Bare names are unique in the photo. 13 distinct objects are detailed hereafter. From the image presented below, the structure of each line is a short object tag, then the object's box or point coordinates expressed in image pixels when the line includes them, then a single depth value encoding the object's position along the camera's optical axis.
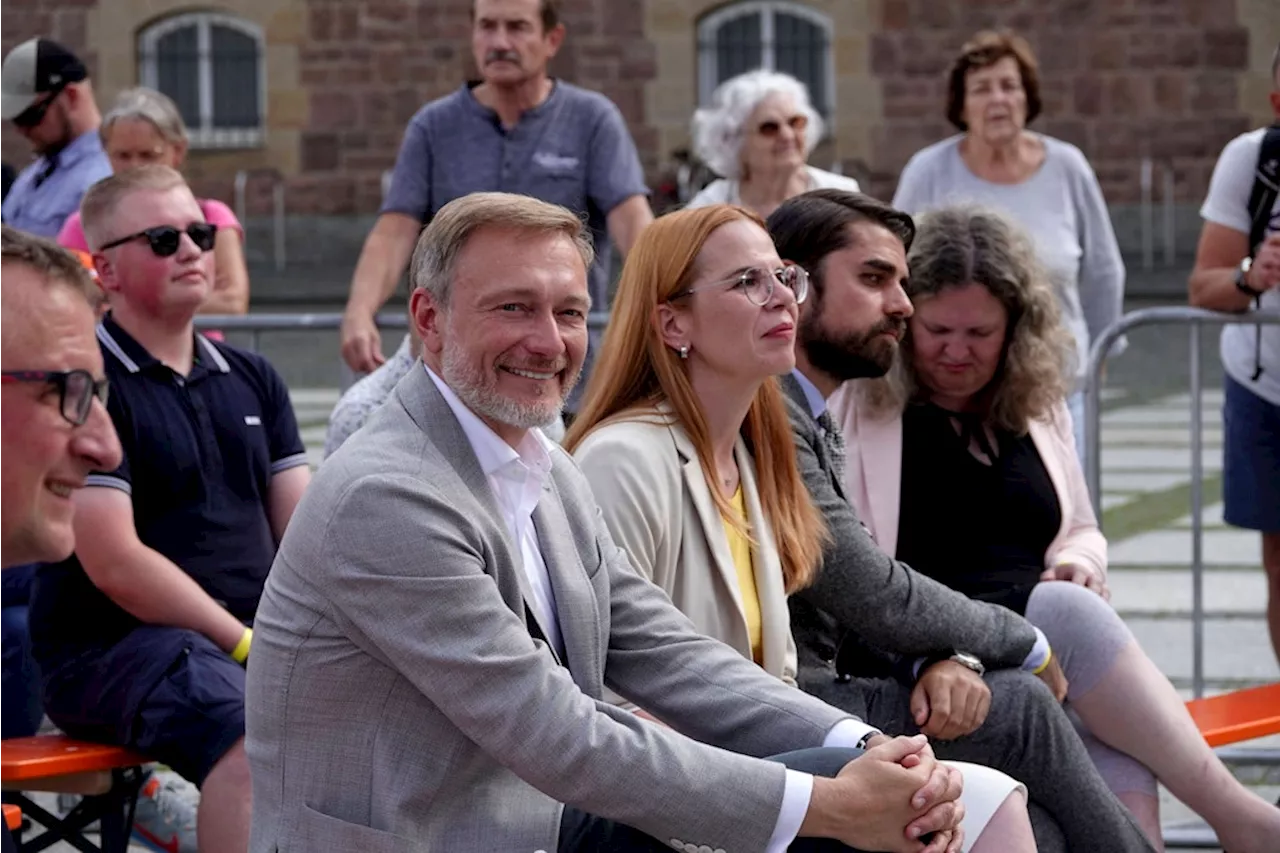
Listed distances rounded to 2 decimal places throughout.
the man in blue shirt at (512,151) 10.58
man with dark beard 6.67
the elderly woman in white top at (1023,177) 11.04
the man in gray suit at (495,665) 4.92
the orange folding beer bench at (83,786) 6.94
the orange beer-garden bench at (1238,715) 7.66
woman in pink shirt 10.72
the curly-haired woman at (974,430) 7.91
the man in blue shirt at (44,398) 4.35
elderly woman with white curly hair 11.22
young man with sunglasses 6.93
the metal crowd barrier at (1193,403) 9.64
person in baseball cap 11.93
